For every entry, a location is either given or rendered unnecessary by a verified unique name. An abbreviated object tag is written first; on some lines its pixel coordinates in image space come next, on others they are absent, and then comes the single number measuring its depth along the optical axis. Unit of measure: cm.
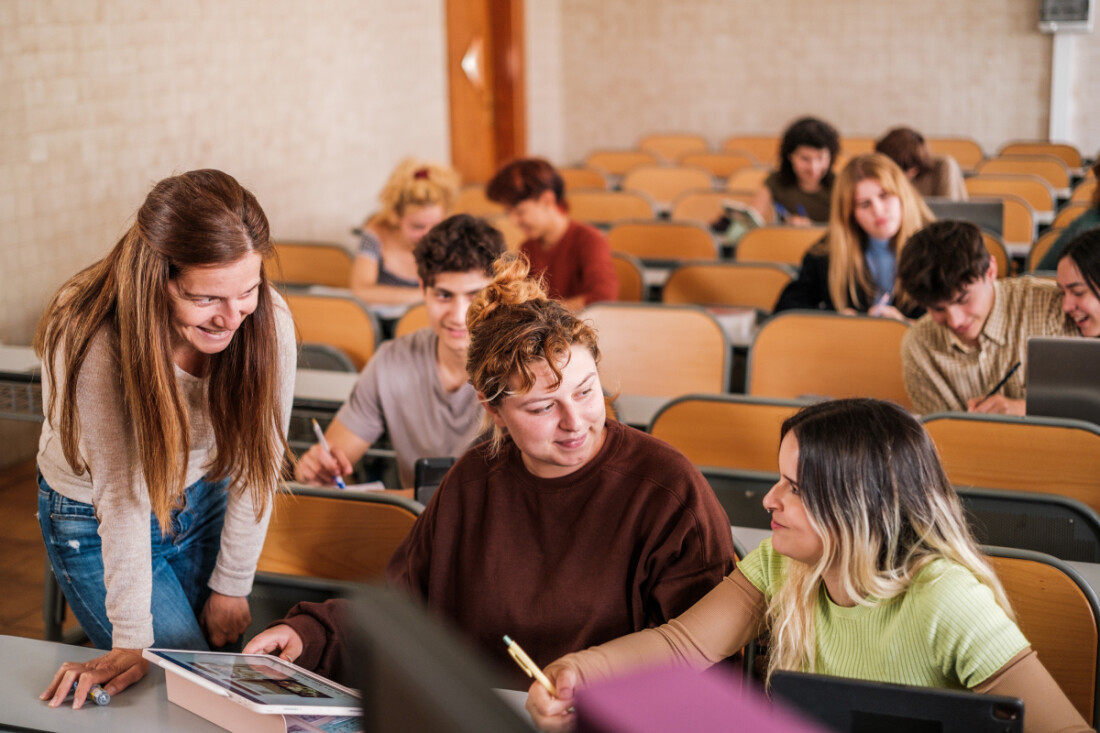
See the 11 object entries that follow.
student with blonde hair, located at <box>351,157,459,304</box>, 420
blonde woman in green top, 136
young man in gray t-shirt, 251
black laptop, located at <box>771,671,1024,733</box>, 108
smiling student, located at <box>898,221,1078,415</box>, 264
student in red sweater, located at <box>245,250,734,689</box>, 166
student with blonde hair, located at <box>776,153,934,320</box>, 374
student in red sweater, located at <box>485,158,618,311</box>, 411
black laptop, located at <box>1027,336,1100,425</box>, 225
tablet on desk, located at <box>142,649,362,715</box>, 139
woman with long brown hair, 160
